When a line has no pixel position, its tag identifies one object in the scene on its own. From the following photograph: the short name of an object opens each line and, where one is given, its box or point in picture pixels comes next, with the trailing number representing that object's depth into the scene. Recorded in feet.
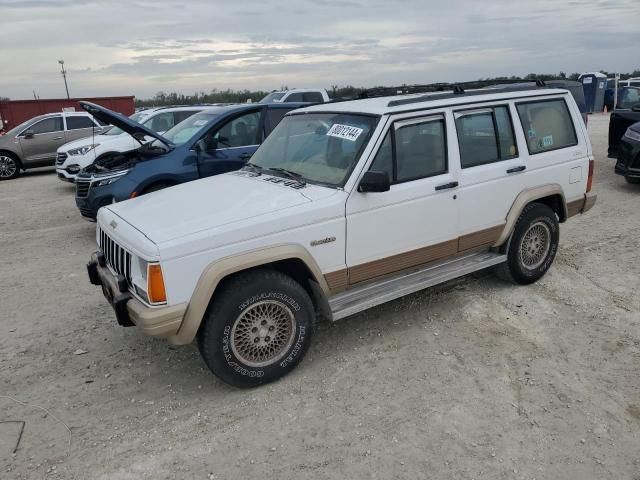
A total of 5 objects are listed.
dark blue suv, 22.04
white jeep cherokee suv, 11.10
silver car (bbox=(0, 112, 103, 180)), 48.32
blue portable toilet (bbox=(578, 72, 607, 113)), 85.00
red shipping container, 66.64
